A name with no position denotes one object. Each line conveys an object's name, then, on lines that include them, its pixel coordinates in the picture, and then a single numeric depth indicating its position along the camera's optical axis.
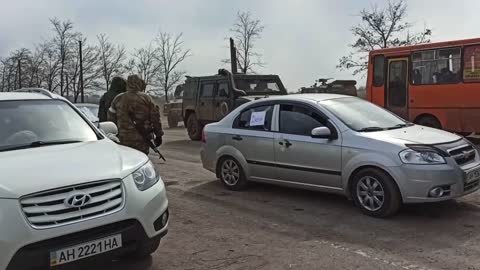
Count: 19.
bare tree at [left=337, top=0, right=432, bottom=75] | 29.36
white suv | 3.46
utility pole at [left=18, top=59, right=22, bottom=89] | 42.09
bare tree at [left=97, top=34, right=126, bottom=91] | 43.69
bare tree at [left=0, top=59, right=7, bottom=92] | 44.12
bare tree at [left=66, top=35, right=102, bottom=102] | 41.66
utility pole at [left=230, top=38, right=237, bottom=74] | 27.90
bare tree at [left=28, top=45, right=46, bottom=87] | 41.94
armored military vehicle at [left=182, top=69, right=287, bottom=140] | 14.87
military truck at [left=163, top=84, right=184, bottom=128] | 25.05
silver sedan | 5.68
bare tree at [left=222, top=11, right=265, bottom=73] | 37.78
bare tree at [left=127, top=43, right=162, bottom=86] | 48.12
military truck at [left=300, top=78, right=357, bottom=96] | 18.19
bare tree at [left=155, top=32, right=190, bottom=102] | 47.38
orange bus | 12.46
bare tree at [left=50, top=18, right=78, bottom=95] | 40.72
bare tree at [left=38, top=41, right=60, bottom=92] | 41.41
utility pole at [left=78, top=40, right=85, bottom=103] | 40.47
